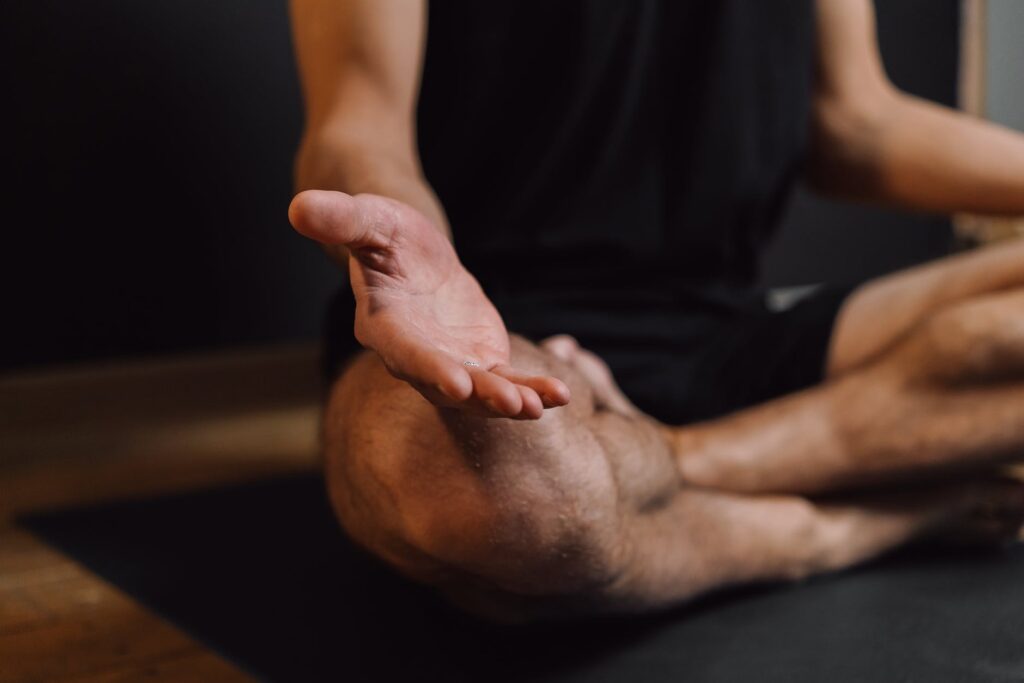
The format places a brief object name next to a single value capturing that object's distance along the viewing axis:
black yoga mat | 0.87
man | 0.73
